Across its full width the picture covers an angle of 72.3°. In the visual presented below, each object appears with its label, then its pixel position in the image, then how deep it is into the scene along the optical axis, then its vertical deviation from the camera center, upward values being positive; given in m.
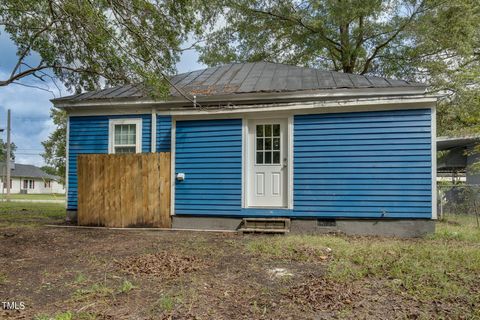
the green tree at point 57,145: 26.03 +2.29
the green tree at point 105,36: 5.67 +2.70
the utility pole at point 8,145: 22.47 +1.84
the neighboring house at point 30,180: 51.06 -1.44
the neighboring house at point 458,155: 11.17 +0.89
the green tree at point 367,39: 14.55 +6.94
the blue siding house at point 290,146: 6.93 +0.65
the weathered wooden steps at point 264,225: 7.24 -1.16
